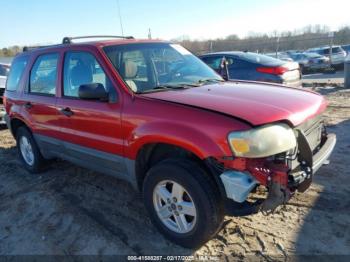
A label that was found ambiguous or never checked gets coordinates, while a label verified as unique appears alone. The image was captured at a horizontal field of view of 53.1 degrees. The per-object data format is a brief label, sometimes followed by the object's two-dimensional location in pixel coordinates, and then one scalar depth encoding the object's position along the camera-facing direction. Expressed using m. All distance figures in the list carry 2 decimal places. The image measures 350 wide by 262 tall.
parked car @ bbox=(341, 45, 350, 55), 24.70
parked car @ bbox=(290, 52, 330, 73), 20.94
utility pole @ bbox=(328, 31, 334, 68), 20.75
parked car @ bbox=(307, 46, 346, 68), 20.78
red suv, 2.75
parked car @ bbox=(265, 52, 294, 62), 23.86
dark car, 8.09
